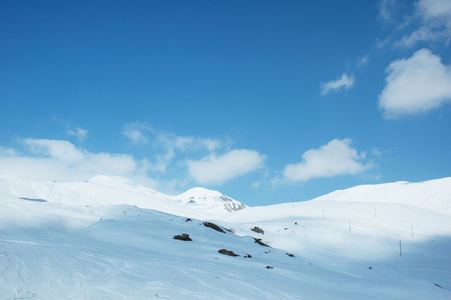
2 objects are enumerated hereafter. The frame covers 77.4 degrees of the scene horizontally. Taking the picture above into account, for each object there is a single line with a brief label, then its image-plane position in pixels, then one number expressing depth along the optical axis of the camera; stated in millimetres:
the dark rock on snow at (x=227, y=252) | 18672
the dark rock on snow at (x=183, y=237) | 21314
